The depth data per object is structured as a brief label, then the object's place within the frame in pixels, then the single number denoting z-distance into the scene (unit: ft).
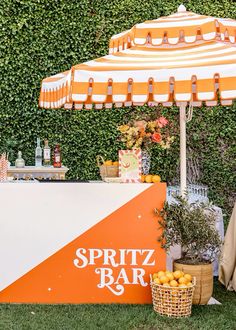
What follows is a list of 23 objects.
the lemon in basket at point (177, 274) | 13.52
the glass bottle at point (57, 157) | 22.84
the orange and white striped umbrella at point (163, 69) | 11.82
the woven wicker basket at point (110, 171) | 14.88
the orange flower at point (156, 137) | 14.67
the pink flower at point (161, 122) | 14.84
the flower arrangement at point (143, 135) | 14.74
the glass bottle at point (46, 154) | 23.39
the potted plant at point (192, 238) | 13.98
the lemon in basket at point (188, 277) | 13.49
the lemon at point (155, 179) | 14.35
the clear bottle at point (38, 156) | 23.41
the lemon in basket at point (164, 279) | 13.33
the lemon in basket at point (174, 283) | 13.17
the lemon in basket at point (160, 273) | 13.59
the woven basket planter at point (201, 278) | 13.89
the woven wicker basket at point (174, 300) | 13.12
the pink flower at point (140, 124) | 14.87
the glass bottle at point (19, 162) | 22.59
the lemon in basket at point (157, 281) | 13.42
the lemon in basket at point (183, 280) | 13.30
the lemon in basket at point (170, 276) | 13.42
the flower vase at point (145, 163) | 15.17
